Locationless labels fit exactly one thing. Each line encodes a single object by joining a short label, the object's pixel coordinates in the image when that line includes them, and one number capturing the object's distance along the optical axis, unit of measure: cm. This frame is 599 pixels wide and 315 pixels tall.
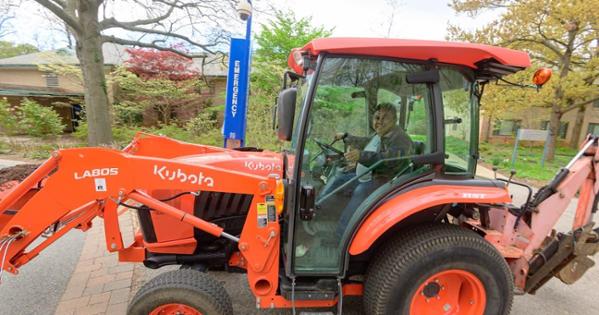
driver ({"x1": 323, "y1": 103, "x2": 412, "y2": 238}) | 210
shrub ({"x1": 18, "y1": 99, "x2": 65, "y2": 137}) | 1029
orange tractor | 190
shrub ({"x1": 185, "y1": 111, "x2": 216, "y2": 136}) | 1137
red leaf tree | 1303
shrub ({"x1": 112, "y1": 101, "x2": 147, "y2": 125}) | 1290
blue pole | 455
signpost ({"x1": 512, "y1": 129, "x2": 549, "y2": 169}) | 889
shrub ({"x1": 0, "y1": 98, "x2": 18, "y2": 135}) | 1005
